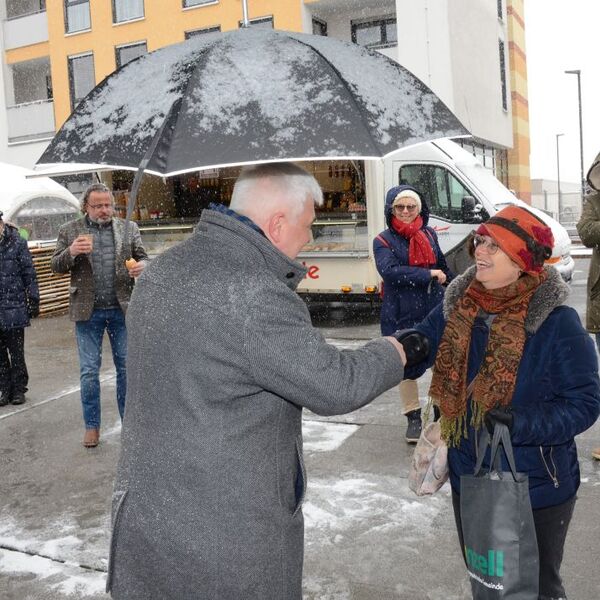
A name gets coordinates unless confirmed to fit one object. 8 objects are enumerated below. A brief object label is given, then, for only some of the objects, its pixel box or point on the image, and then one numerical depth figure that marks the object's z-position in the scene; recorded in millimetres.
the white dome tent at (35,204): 13594
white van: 10273
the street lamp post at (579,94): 27081
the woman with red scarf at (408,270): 5062
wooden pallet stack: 12867
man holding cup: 5418
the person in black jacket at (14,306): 6938
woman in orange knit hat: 2297
